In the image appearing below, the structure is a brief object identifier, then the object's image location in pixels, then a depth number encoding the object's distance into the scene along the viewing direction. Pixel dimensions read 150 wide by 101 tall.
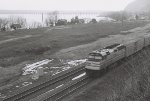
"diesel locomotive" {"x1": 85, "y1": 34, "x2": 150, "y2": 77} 24.17
